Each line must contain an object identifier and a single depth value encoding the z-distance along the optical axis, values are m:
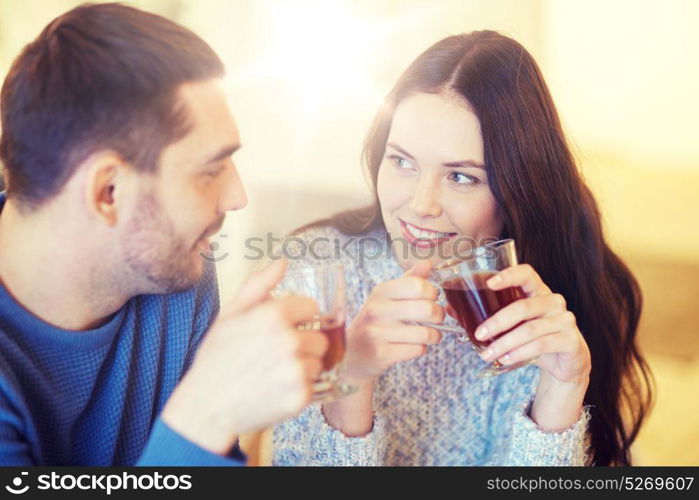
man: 0.88
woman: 1.12
